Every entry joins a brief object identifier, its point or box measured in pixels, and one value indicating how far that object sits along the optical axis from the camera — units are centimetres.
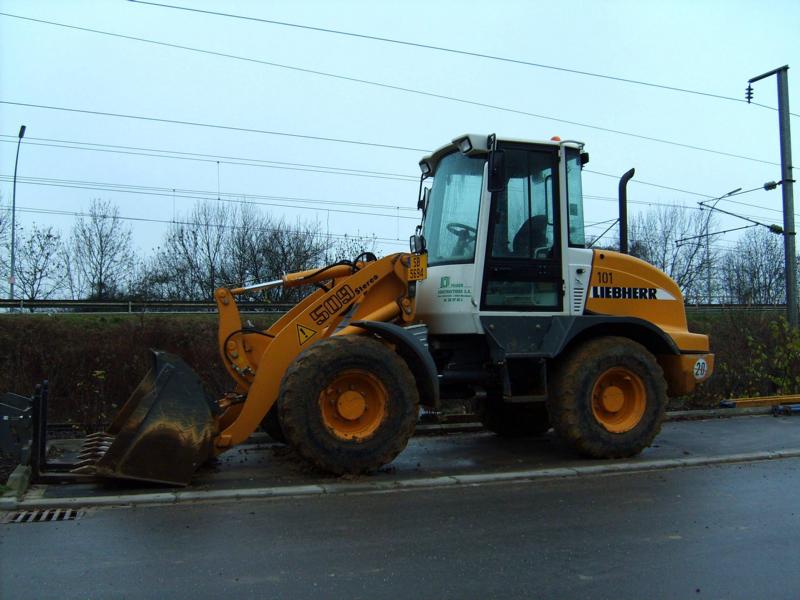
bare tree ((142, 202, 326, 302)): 2764
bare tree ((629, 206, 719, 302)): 3534
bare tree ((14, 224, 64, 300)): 2936
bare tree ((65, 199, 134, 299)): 3291
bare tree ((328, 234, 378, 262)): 2583
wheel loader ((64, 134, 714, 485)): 653
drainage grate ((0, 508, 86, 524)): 520
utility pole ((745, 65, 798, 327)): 1274
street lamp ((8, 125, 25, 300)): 2277
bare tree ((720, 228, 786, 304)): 3653
